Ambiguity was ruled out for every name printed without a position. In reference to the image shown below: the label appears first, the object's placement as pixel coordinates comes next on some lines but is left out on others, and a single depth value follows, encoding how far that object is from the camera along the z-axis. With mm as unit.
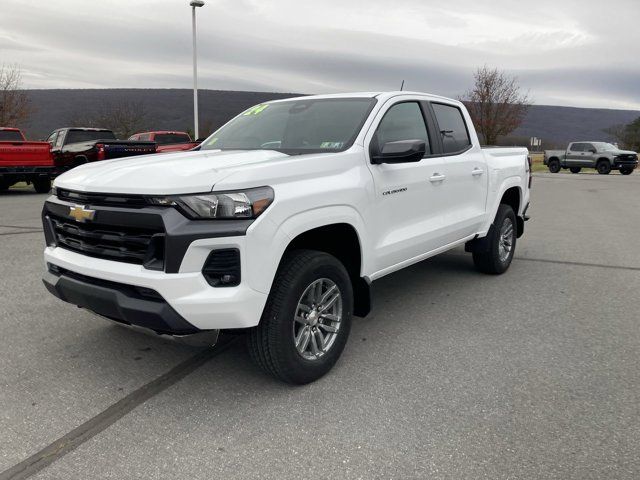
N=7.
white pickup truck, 2791
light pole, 25234
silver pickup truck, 31219
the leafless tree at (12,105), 31250
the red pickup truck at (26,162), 14422
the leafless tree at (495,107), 54594
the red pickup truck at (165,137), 19938
